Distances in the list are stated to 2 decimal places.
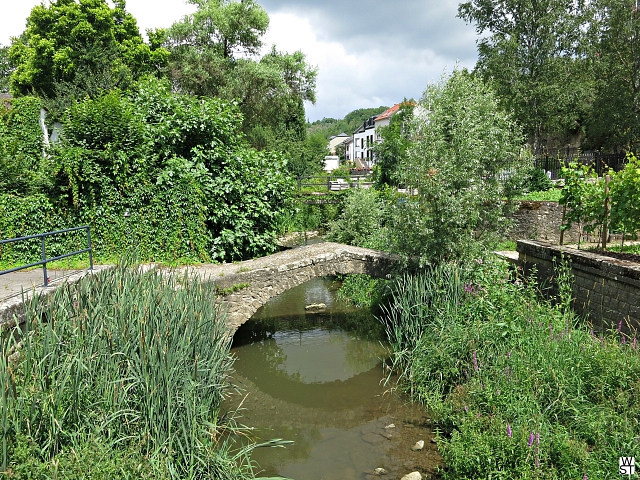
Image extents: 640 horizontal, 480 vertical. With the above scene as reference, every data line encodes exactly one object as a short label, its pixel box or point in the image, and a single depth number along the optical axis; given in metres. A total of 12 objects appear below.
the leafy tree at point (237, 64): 23.38
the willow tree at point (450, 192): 8.58
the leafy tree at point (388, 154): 24.35
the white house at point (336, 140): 96.50
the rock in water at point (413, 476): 5.29
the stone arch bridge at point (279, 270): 9.02
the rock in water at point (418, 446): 5.97
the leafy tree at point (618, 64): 23.11
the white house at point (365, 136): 59.33
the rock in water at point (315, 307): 12.22
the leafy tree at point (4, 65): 37.91
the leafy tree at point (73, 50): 23.50
